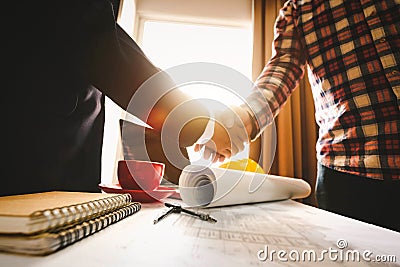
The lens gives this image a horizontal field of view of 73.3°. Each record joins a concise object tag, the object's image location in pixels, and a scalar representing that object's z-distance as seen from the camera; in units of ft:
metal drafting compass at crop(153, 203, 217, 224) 1.40
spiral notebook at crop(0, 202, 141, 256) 0.69
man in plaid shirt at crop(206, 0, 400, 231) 2.35
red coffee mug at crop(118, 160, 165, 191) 1.91
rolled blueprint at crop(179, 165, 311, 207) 1.84
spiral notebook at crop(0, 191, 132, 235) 0.70
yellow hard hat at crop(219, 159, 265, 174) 2.97
